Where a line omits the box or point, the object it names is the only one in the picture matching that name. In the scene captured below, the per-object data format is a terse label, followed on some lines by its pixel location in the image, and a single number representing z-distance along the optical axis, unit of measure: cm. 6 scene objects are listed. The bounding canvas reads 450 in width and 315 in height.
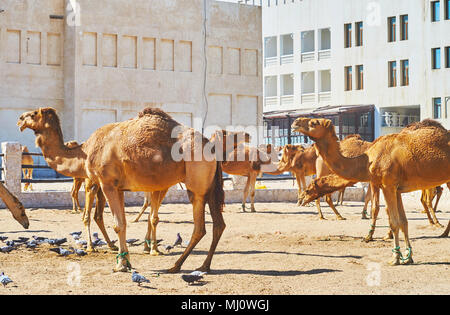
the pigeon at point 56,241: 1242
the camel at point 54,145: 1148
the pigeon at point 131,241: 1297
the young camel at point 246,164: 2283
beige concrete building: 3931
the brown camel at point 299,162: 2453
